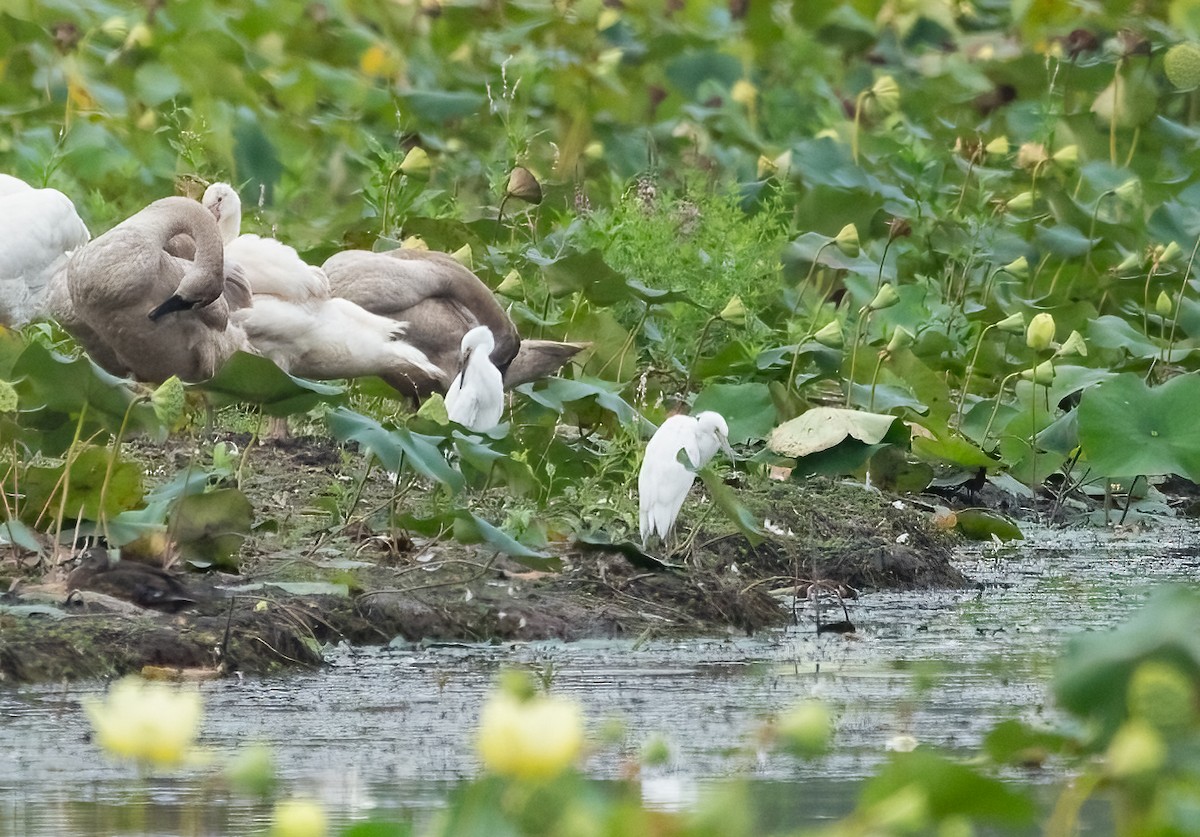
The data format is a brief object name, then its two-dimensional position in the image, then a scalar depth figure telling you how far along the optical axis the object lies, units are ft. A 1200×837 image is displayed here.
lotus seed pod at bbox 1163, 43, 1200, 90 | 65.92
